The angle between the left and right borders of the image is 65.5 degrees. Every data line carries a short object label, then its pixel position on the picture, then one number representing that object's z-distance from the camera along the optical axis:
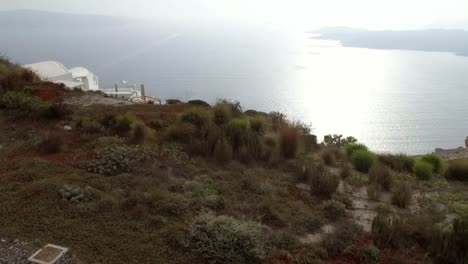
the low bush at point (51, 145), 7.14
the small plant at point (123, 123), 8.53
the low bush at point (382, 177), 7.05
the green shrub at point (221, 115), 9.75
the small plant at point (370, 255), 4.34
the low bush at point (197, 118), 9.31
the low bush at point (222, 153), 7.39
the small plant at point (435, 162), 9.29
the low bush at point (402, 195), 6.16
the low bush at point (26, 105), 9.17
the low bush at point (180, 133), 8.30
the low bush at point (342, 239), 4.48
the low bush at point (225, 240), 4.09
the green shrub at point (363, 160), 8.44
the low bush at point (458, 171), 8.86
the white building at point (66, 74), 29.09
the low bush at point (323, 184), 6.31
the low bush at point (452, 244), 4.40
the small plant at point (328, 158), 8.53
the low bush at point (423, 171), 8.28
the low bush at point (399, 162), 9.09
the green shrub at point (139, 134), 7.95
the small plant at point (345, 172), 7.56
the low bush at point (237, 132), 8.07
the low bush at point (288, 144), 8.34
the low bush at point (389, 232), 4.69
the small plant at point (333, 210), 5.47
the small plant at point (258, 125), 9.74
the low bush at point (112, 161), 6.25
